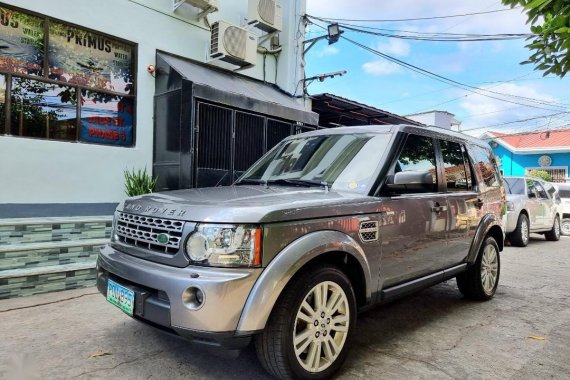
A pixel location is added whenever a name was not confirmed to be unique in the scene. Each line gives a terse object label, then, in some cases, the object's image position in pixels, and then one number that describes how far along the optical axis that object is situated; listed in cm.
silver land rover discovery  219
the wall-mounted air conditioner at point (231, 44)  770
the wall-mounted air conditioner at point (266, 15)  844
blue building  2184
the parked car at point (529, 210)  923
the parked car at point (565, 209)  1293
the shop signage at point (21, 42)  565
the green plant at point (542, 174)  2056
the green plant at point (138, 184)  624
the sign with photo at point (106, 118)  644
